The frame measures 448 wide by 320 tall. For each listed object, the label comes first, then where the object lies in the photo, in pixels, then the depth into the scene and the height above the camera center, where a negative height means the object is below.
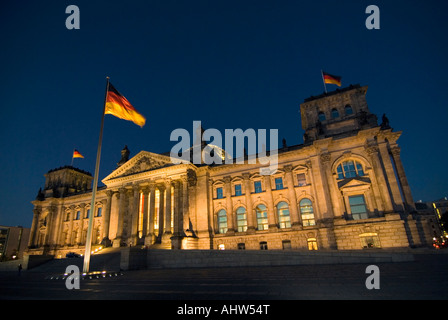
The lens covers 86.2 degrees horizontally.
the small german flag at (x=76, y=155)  43.50 +16.74
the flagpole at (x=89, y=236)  17.00 +1.03
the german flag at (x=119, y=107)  20.20 +11.57
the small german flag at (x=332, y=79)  32.01 +19.78
